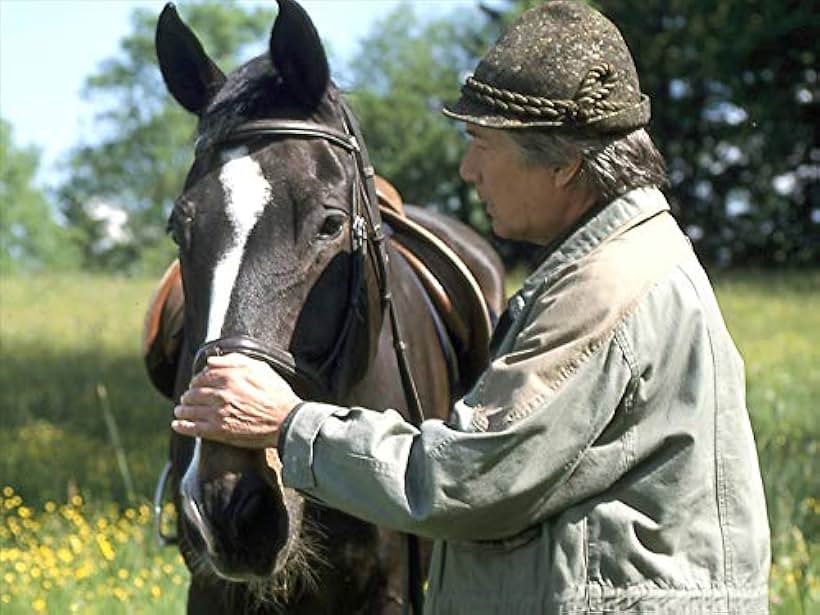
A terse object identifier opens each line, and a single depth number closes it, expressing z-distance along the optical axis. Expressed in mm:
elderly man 2457
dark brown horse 3016
